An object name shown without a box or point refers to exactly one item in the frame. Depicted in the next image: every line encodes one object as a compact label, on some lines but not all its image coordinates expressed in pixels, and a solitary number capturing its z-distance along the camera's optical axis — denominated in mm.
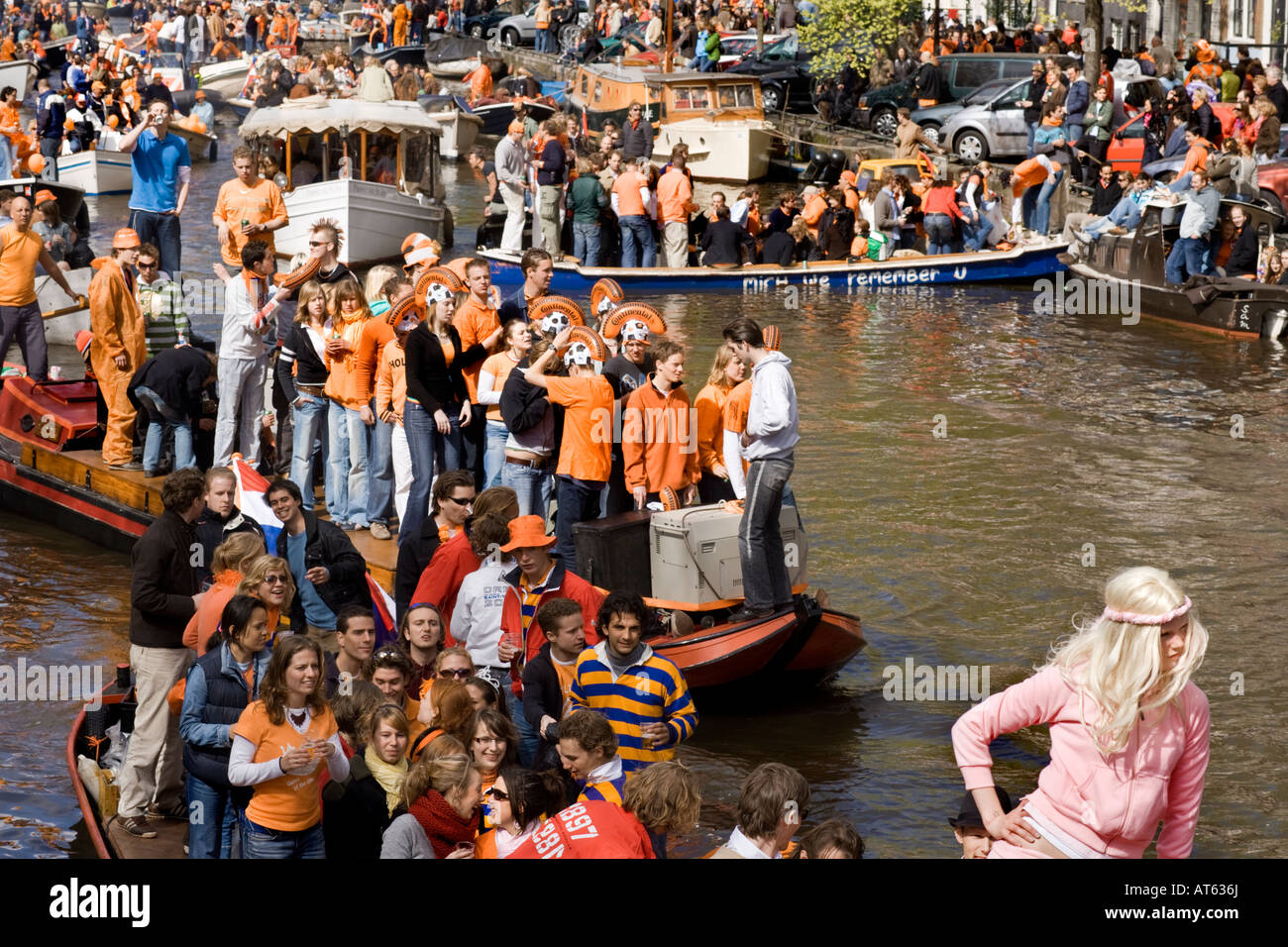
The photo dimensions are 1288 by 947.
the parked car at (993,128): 30516
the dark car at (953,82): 33125
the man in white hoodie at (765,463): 8906
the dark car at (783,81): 37344
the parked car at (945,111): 31350
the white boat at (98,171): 31670
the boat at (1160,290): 20531
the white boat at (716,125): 32781
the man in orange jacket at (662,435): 9716
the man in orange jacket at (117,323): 12219
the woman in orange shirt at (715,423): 10000
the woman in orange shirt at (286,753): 6246
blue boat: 23391
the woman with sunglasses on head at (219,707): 6699
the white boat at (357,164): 24375
